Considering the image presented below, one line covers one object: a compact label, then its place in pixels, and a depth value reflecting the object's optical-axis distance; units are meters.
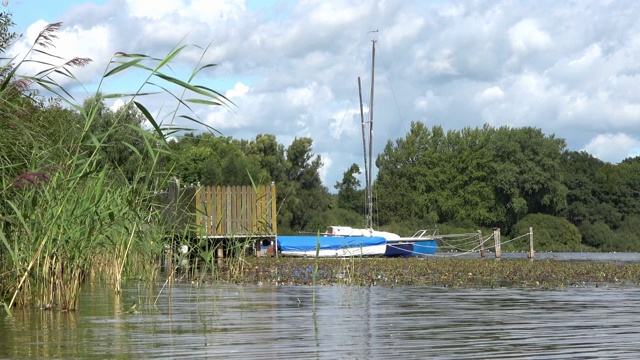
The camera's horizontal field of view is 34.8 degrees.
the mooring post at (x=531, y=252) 38.43
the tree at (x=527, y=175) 86.81
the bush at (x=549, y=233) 74.31
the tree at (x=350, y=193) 88.75
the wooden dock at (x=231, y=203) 32.78
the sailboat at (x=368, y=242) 40.31
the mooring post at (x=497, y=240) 38.23
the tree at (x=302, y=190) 69.94
